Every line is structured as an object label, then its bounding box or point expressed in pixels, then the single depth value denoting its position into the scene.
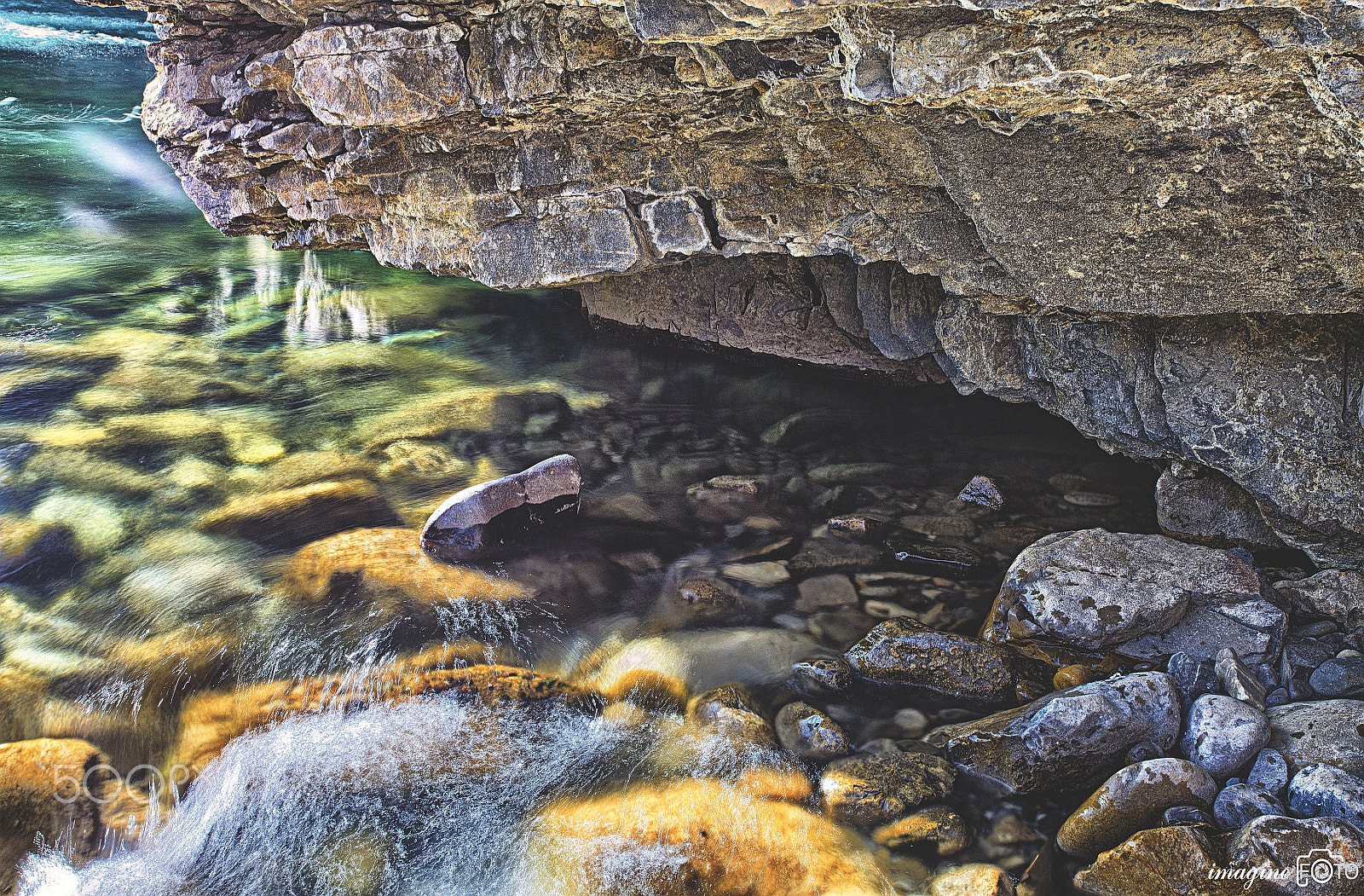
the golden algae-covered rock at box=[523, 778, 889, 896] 3.10
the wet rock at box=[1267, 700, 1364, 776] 3.10
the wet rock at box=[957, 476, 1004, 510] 5.78
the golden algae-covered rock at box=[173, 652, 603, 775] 3.90
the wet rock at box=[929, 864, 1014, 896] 2.97
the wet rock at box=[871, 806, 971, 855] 3.22
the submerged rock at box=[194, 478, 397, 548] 5.44
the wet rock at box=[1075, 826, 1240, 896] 2.76
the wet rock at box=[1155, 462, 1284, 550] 4.90
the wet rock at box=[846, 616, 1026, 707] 3.97
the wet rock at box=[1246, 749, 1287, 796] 3.07
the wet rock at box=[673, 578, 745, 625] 4.71
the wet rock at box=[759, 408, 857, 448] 7.04
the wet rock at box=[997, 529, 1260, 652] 4.09
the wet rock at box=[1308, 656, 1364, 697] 3.62
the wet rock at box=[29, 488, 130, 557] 5.34
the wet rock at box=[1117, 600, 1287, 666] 3.89
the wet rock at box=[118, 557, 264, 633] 4.63
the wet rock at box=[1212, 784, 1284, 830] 2.96
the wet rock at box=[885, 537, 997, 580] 5.04
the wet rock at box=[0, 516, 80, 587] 5.00
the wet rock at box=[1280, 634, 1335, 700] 3.69
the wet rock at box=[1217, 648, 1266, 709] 3.50
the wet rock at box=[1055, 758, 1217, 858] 3.05
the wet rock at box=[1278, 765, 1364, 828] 2.83
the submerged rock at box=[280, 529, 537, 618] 4.72
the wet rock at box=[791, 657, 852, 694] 4.11
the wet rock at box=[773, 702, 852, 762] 3.69
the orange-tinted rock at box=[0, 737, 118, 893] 3.33
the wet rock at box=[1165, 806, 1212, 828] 2.99
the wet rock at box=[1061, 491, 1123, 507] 5.79
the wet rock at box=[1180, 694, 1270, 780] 3.24
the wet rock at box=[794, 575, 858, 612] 4.79
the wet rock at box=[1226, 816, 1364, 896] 2.60
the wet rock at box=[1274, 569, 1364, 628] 4.06
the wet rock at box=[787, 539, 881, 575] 5.14
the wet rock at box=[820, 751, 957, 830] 3.34
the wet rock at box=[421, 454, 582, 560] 5.23
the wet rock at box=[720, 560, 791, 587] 5.02
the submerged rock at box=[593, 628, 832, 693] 4.23
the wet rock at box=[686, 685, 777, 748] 3.80
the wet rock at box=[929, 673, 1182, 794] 3.39
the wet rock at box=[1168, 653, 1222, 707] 3.66
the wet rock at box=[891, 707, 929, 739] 3.80
